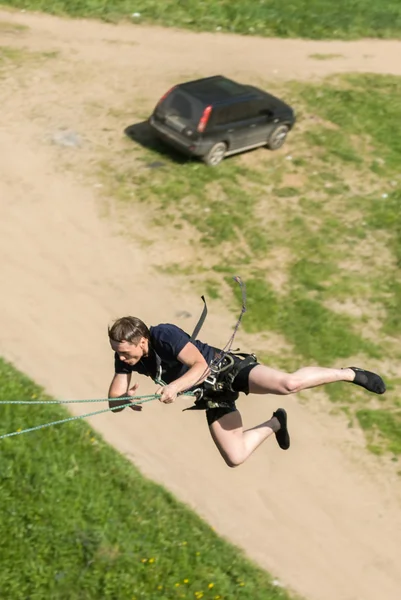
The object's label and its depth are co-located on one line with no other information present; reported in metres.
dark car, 37.87
